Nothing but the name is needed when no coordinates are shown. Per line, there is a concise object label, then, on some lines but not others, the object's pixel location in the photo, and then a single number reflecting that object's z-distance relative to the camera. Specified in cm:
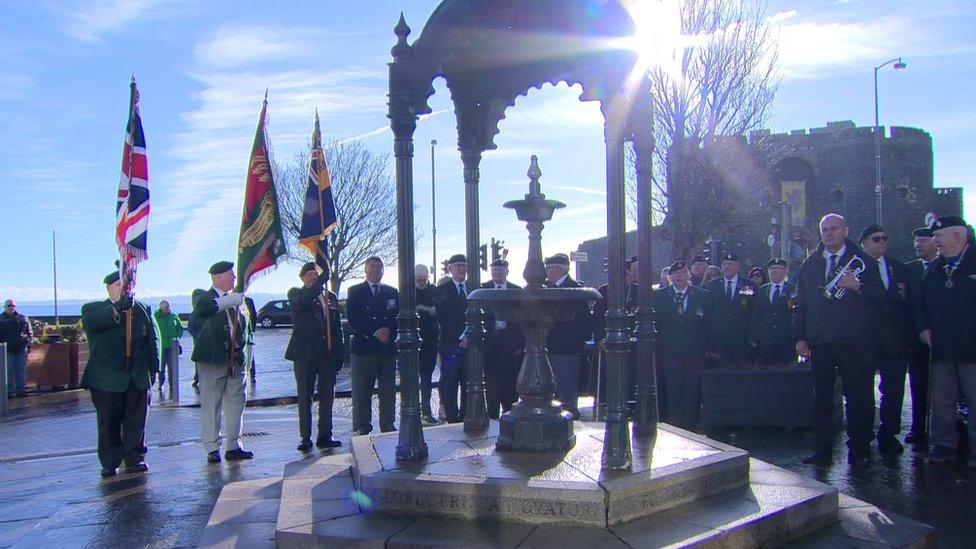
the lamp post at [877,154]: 4266
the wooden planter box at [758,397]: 855
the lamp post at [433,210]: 3831
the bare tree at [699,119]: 2347
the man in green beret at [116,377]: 733
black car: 4334
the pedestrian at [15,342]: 1473
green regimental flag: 828
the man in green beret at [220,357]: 757
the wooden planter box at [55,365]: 1586
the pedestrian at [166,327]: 1513
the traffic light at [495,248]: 1848
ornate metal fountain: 558
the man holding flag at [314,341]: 831
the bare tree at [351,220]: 3297
